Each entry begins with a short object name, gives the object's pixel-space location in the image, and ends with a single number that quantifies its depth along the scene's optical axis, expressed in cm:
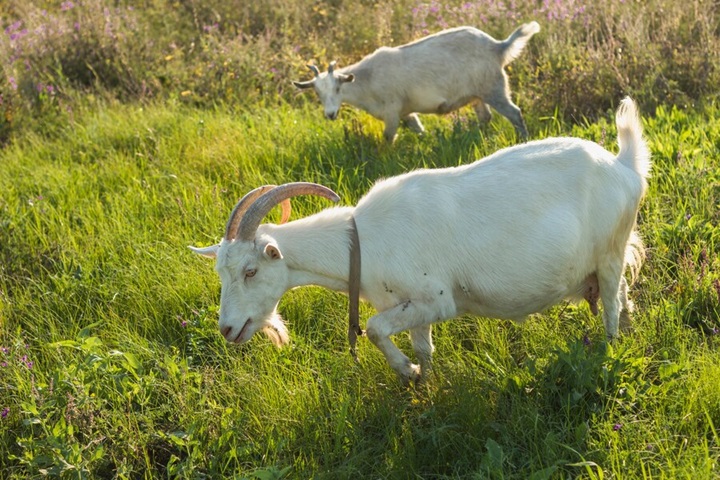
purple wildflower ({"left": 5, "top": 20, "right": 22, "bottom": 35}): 1125
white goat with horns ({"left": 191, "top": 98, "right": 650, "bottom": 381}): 419
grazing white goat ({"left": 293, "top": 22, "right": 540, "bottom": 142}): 801
